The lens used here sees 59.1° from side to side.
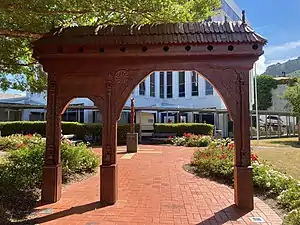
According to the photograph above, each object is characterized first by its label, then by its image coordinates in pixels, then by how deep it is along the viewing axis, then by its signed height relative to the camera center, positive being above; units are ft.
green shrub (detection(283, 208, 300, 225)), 12.90 -4.86
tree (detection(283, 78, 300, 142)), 70.95 +6.38
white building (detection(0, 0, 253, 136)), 81.00 +7.29
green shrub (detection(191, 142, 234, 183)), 24.88 -4.27
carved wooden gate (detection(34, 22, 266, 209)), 16.88 +3.64
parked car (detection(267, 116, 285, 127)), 96.55 +0.01
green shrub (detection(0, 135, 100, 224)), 16.79 -4.31
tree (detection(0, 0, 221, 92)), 19.99 +8.97
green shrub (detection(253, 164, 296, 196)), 19.63 -4.64
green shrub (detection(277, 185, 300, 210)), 16.02 -4.94
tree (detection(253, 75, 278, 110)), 120.88 +13.30
